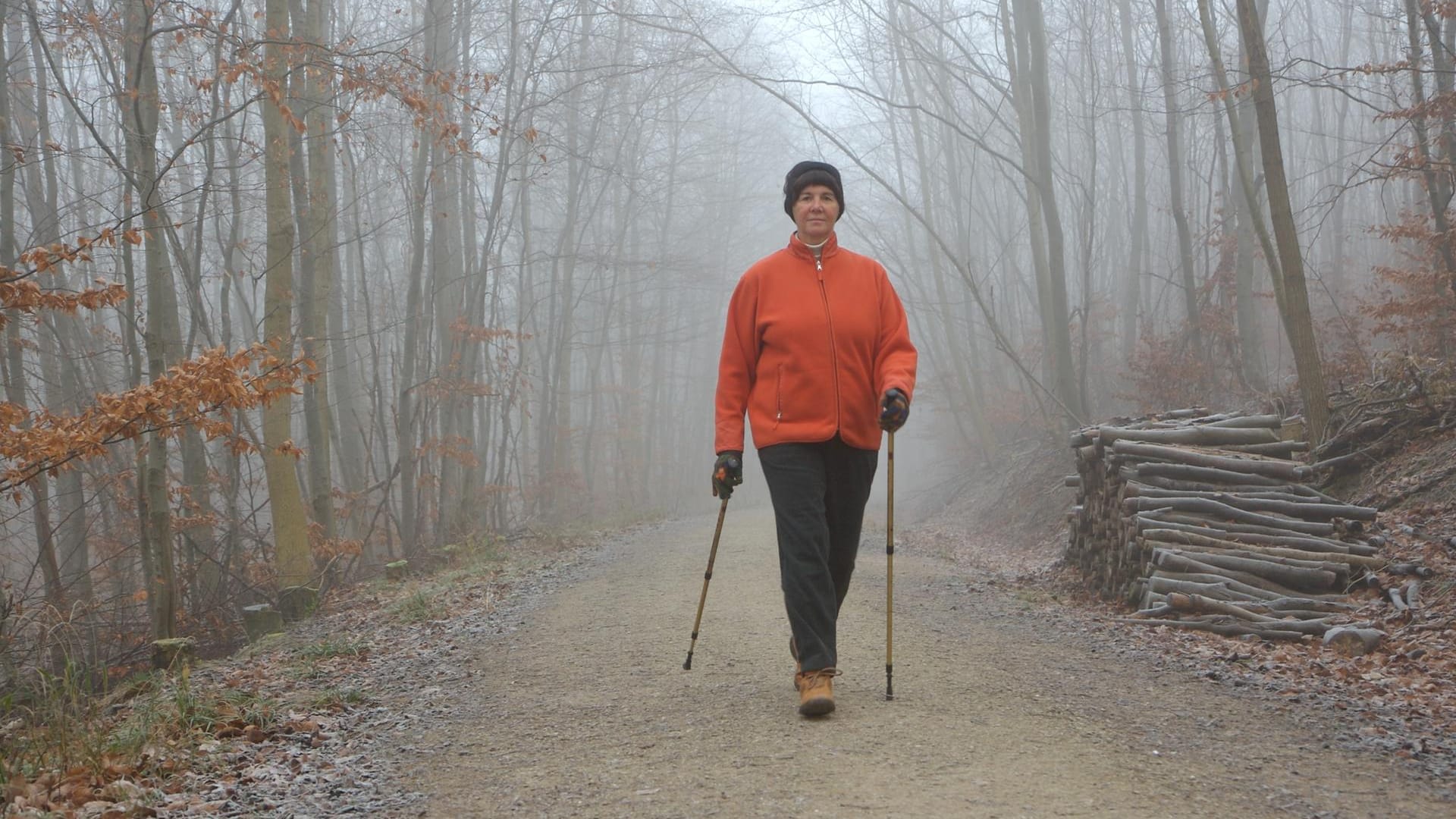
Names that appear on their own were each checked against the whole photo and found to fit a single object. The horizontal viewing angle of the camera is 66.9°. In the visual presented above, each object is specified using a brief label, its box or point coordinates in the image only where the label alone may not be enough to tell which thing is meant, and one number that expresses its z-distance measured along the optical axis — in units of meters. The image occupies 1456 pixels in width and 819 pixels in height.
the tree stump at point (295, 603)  10.69
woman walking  4.94
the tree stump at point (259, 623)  10.04
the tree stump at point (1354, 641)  6.51
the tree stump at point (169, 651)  8.43
